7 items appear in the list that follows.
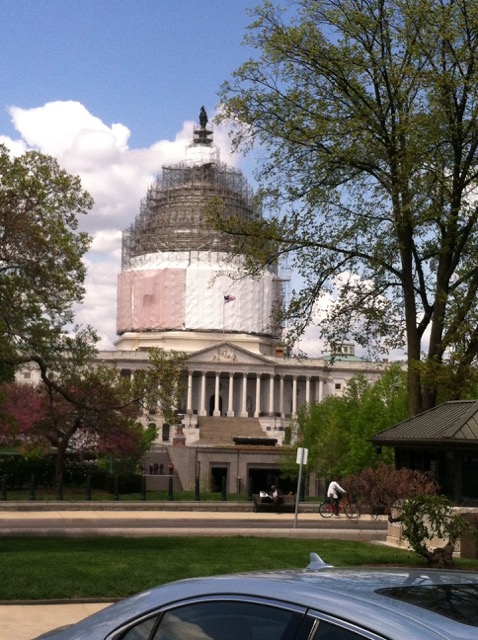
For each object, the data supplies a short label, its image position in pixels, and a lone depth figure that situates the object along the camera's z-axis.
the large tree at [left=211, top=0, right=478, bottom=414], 22.91
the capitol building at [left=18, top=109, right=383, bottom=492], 138.62
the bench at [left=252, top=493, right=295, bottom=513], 39.47
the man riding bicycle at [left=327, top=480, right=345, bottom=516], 38.20
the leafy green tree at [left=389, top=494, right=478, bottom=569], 16.59
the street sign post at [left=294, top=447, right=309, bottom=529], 30.91
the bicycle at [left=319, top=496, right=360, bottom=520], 36.03
